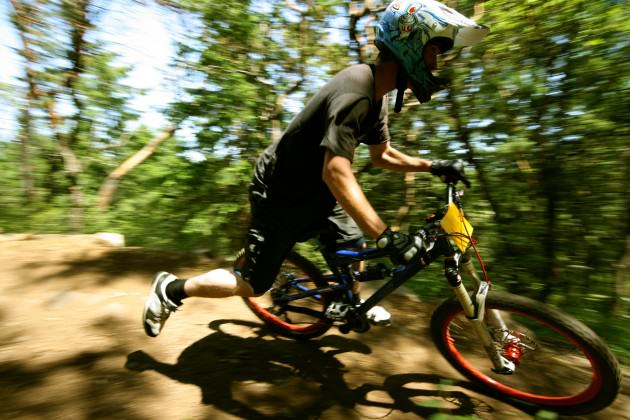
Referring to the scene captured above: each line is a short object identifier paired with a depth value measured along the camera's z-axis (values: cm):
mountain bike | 211
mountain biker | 192
